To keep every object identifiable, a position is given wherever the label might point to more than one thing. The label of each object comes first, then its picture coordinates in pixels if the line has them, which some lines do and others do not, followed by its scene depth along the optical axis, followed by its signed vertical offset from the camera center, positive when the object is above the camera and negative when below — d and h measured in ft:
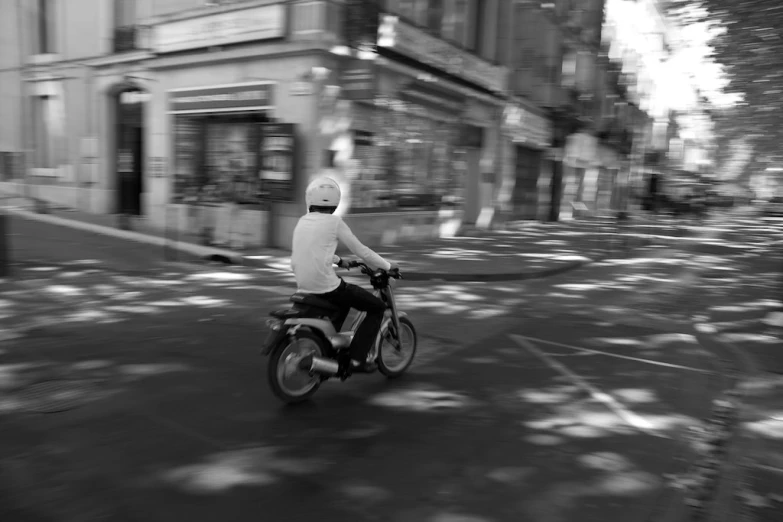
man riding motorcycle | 15.92 -1.93
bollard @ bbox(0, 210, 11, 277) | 30.97 -4.76
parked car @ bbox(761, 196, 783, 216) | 168.66 -4.53
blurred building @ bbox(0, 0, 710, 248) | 45.34 +4.86
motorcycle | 15.35 -4.38
